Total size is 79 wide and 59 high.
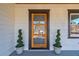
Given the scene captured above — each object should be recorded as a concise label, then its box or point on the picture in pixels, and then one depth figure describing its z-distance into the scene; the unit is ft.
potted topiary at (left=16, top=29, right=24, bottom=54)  9.47
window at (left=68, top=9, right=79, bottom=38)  10.26
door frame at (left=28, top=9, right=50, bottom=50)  10.24
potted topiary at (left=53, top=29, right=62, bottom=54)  9.52
